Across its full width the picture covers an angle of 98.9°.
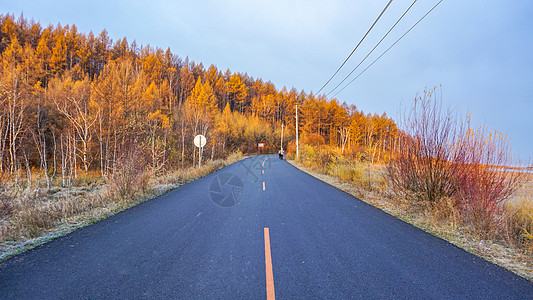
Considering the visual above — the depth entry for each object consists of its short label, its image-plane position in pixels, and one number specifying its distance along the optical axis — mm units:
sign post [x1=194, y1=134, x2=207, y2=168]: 16984
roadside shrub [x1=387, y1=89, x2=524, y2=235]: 4703
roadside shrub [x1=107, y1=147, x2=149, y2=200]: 7855
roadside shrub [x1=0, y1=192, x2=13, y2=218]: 5211
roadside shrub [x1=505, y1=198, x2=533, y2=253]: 4211
